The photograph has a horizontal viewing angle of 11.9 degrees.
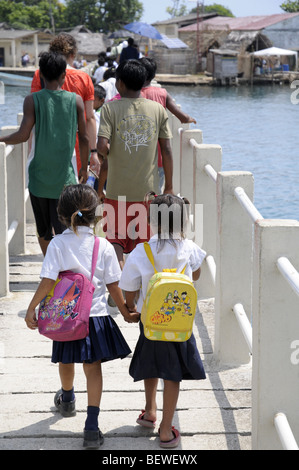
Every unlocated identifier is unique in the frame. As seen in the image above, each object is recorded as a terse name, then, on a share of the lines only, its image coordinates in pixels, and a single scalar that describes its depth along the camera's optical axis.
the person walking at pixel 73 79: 9.78
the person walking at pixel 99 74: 23.93
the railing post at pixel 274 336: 5.22
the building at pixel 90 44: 131.39
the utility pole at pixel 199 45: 127.03
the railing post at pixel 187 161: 10.94
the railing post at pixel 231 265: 7.12
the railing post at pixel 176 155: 14.67
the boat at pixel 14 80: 86.98
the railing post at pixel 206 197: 9.21
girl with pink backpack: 5.73
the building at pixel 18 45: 122.32
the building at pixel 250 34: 122.55
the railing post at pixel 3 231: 9.01
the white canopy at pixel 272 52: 111.71
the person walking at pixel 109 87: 14.99
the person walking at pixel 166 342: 5.71
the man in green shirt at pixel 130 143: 8.21
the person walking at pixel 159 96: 10.08
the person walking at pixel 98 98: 12.68
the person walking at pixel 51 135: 8.53
